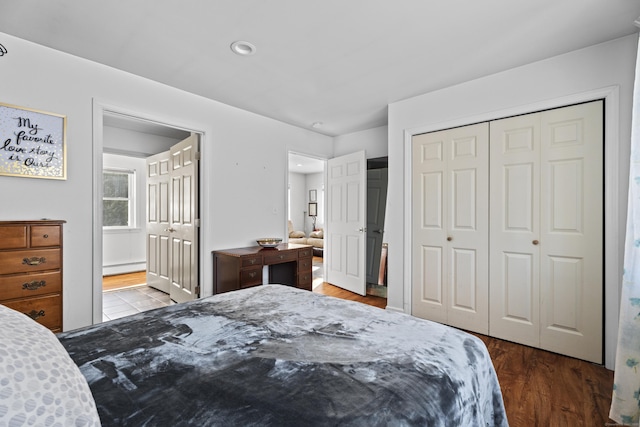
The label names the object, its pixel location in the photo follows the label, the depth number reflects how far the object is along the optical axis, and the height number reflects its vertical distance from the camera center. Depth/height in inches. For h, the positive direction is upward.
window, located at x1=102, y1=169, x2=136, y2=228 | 212.1 +9.2
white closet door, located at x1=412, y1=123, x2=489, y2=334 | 113.1 -5.9
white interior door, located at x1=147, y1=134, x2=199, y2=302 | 134.3 -4.9
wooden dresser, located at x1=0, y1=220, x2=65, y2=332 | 75.4 -15.4
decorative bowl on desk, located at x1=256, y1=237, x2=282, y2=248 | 141.4 -14.7
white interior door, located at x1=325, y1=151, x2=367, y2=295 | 166.7 -6.0
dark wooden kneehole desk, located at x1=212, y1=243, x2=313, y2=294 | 122.7 -24.1
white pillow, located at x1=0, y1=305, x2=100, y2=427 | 18.8 -12.1
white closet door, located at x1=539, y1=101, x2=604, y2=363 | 90.7 -5.9
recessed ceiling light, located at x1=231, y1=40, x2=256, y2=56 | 88.4 +49.6
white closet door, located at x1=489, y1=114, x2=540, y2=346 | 101.7 -5.6
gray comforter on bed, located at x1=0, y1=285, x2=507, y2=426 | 29.1 -19.3
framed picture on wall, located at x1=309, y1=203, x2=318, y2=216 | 356.2 +3.2
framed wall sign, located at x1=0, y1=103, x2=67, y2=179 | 84.4 +19.9
